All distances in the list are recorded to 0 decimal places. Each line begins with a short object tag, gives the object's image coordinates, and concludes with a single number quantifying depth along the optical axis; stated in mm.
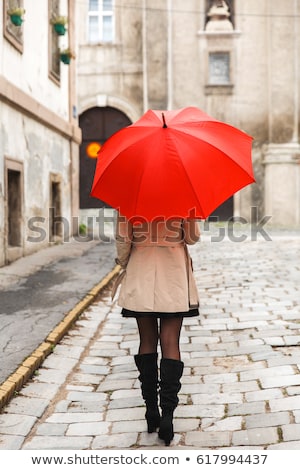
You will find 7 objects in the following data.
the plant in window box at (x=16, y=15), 10500
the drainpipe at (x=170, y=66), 22594
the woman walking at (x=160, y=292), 3699
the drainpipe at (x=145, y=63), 22453
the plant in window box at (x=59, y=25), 13684
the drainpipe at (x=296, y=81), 22516
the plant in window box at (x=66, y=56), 14484
